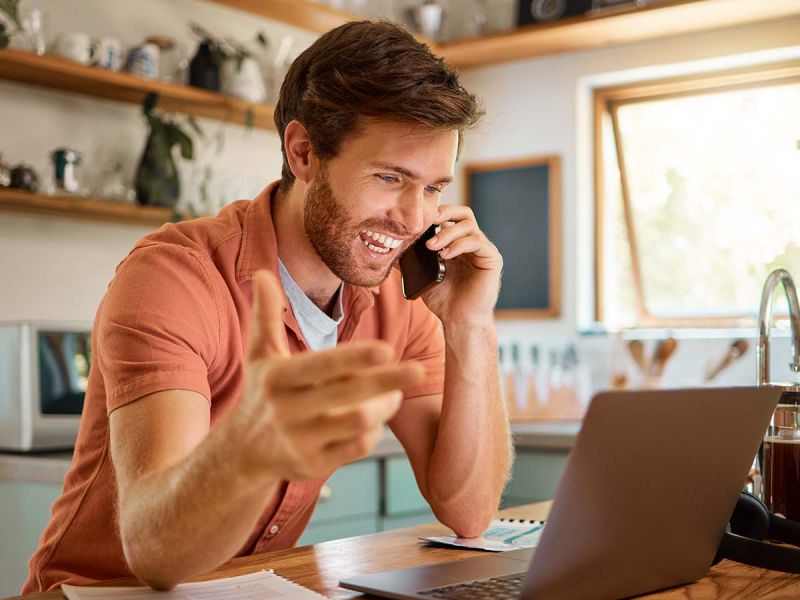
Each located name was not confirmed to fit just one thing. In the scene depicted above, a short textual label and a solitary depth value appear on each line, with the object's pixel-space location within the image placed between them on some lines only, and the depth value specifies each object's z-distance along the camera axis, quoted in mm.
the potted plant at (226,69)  3514
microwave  2658
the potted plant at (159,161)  3295
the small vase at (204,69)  3506
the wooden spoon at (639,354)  4051
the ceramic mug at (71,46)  3082
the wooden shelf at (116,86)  2955
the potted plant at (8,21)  2838
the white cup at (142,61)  3283
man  1055
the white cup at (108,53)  3174
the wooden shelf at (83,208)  2934
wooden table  1143
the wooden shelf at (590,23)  3736
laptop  944
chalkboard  4387
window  4070
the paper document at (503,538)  1423
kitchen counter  2484
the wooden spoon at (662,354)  3961
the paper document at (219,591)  1079
